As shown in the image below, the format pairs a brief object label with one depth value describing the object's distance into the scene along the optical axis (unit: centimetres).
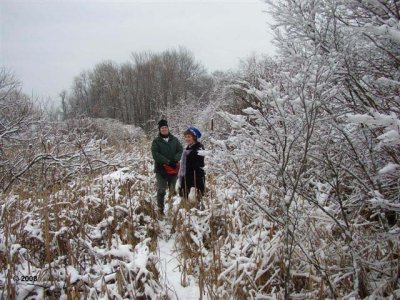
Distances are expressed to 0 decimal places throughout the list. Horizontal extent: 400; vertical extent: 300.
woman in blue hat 530
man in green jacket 555
